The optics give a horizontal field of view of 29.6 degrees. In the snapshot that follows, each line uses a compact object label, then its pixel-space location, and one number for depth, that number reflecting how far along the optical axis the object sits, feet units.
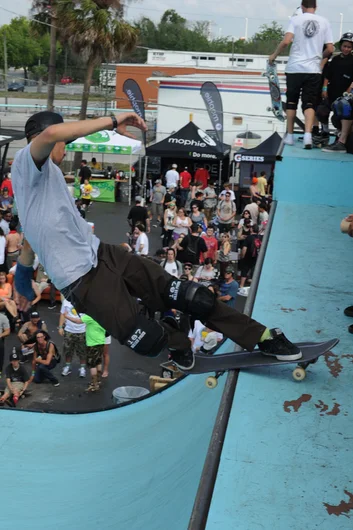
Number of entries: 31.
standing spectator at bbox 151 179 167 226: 66.54
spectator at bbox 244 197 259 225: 49.31
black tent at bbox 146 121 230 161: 72.23
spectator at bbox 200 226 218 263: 45.83
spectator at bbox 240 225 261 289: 43.86
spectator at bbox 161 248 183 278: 38.78
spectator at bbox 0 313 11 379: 31.99
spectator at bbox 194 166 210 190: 75.76
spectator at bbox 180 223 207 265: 45.57
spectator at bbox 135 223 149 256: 43.52
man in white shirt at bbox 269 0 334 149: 25.21
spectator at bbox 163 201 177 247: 51.65
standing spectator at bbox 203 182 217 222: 64.18
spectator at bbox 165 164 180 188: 70.13
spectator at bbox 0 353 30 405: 29.86
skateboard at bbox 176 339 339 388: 11.93
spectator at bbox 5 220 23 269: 45.84
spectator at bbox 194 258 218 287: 39.09
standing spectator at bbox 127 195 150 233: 52.68
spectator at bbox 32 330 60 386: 31.55
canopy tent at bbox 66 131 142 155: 71.05
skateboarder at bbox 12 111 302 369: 10.86
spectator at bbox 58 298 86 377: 32.27
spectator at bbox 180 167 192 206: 71.26
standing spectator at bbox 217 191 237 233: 53.01
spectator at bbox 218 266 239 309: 36.82
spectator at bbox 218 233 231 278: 43.75
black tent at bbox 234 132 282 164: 70.95
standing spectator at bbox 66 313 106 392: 31.12
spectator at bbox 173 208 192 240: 49.34
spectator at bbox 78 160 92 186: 72.84
